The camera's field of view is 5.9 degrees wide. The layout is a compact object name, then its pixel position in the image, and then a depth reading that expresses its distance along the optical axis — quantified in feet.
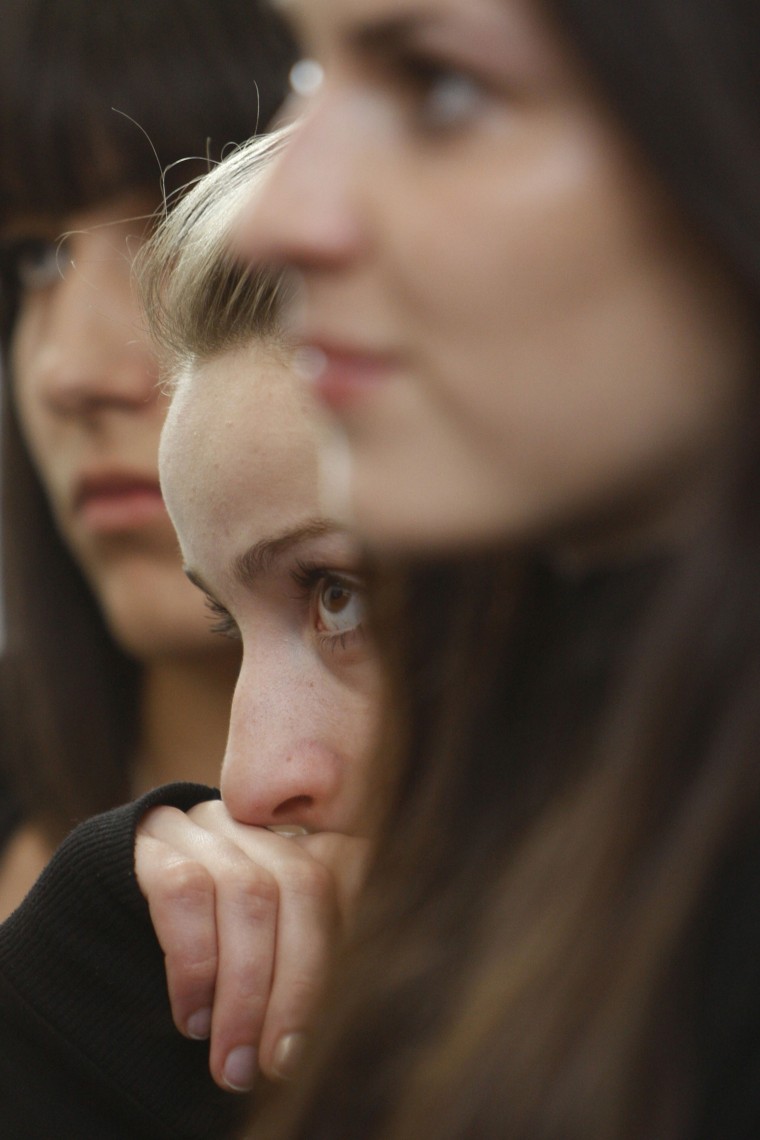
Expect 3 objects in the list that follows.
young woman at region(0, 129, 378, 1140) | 6.07
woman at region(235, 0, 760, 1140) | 5.66
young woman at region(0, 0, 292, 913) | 7.07
